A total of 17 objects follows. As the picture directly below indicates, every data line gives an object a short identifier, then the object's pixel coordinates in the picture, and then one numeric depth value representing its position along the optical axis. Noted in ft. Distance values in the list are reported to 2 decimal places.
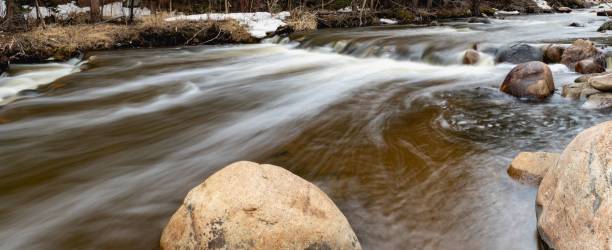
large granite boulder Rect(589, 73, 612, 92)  17.80
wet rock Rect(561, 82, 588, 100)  18.79
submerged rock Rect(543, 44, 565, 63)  25.54
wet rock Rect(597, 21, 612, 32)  37.37
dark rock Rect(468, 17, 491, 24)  57.47
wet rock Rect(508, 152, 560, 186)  10.77
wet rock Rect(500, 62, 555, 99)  19.31
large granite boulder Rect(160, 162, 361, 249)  7.32
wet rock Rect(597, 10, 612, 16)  56.97
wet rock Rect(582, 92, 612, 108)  17.22
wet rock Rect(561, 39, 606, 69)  24.03
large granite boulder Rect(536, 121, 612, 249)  7.19
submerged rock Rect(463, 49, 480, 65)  28.79
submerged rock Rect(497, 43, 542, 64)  26.63
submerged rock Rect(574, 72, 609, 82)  20.31
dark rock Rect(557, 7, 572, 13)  78.23
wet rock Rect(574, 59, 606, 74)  22.79
